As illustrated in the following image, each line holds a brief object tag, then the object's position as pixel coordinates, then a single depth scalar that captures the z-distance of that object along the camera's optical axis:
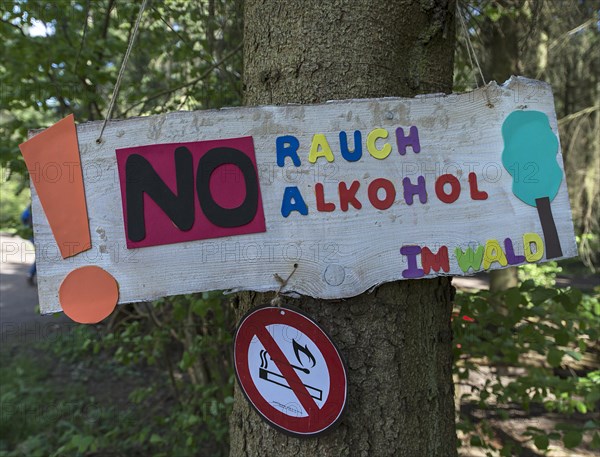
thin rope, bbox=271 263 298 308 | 1.06
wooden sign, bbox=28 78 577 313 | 1.06
